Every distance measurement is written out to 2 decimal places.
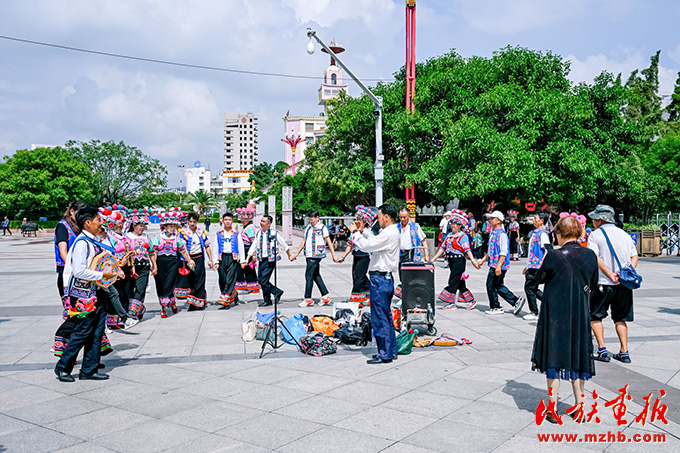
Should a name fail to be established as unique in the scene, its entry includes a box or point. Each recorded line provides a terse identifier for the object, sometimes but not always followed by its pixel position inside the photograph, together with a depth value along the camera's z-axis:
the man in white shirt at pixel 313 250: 9.72
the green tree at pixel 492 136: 20.06
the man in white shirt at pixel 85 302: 5.28
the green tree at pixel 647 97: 42.12
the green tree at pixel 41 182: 52.28
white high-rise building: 182.75
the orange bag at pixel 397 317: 7.34
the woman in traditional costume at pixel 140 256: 8.55
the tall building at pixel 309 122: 111.38
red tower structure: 21.78
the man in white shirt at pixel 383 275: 5.88
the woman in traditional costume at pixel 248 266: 9.84
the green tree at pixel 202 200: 104.89
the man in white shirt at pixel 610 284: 5.84
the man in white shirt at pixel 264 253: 9.59
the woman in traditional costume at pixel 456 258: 9.27
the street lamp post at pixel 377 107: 15.10
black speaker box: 7.68
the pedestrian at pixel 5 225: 46.53
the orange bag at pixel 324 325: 7.24
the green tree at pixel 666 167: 32.59
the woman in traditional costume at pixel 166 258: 8.88
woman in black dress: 4.17
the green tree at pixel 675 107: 43.84
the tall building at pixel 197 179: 195.12
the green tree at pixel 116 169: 59.12
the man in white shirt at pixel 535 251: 8.20
